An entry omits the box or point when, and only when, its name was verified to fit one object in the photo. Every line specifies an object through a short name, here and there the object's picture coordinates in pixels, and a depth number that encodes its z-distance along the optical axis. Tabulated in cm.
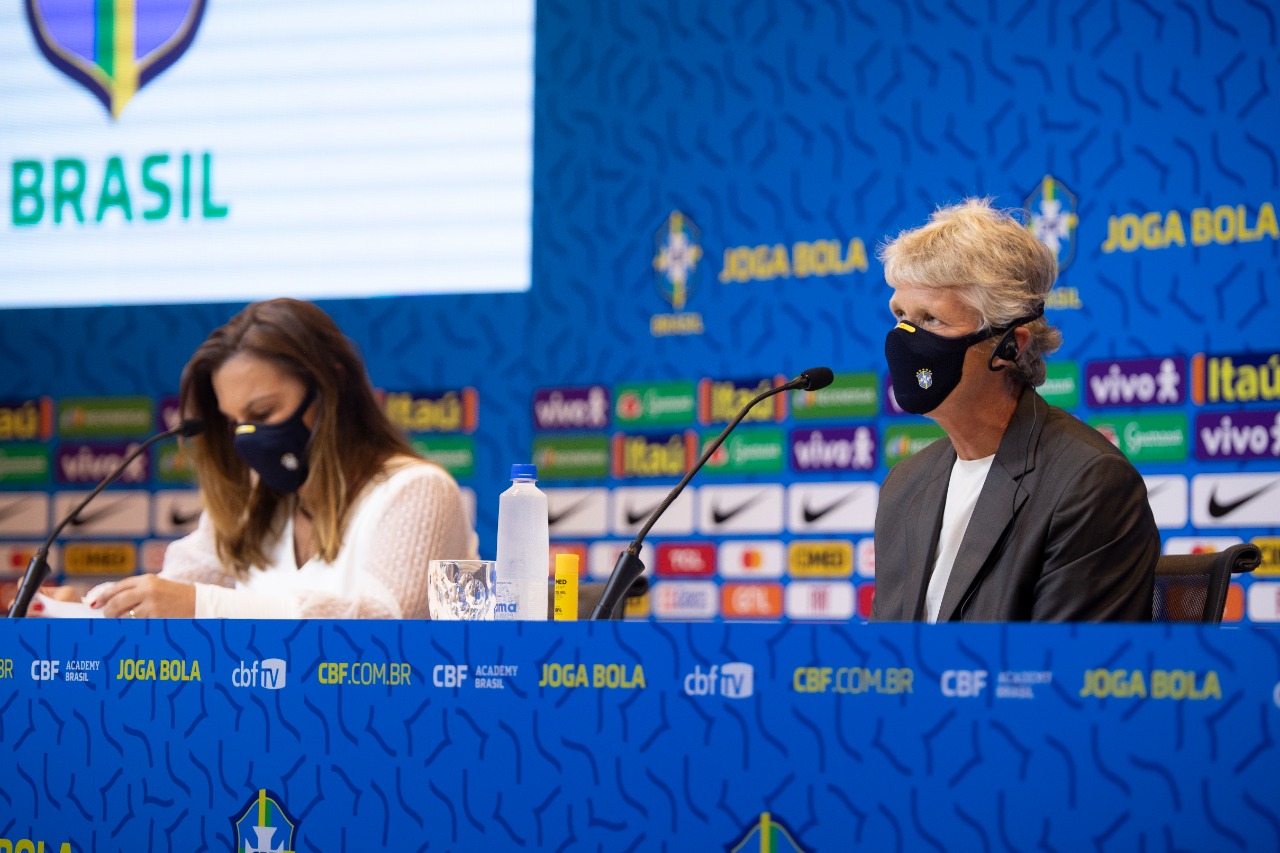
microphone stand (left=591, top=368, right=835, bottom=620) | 416
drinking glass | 432
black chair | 479
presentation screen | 984
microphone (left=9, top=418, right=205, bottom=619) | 503
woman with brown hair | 566
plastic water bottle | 433
